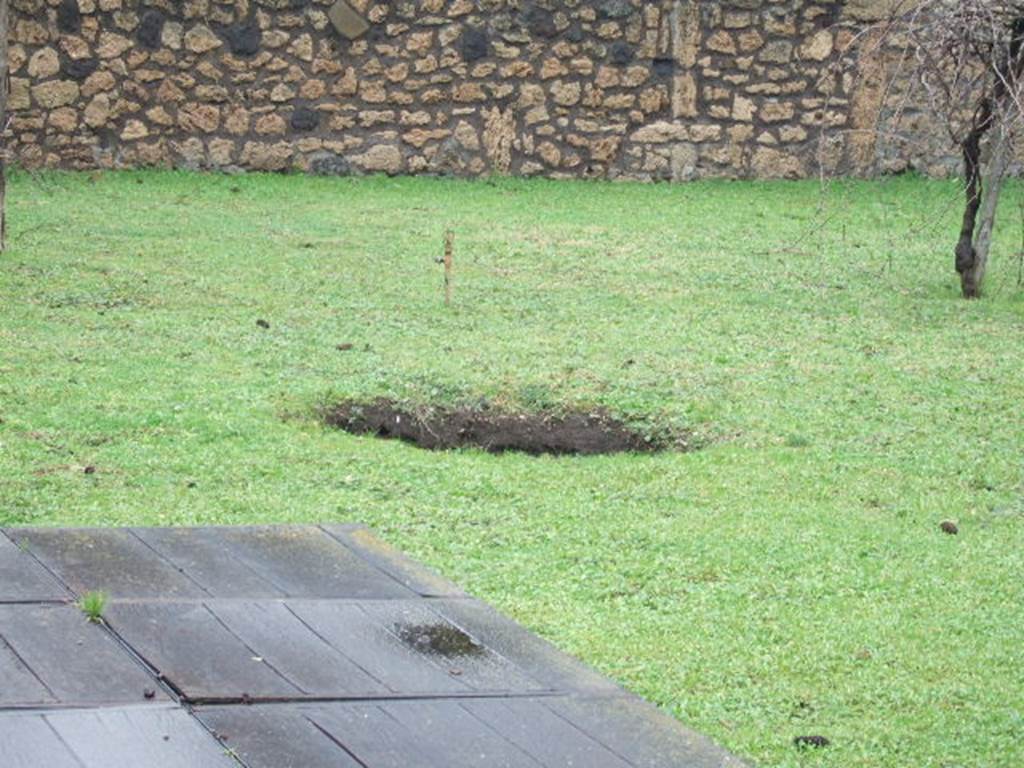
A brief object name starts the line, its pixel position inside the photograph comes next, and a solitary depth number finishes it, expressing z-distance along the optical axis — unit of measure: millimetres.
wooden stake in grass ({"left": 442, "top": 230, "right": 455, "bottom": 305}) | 16823
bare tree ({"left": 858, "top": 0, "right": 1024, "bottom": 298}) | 15874
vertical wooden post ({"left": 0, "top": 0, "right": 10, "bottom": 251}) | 18107
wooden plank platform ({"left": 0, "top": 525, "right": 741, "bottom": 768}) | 6777
